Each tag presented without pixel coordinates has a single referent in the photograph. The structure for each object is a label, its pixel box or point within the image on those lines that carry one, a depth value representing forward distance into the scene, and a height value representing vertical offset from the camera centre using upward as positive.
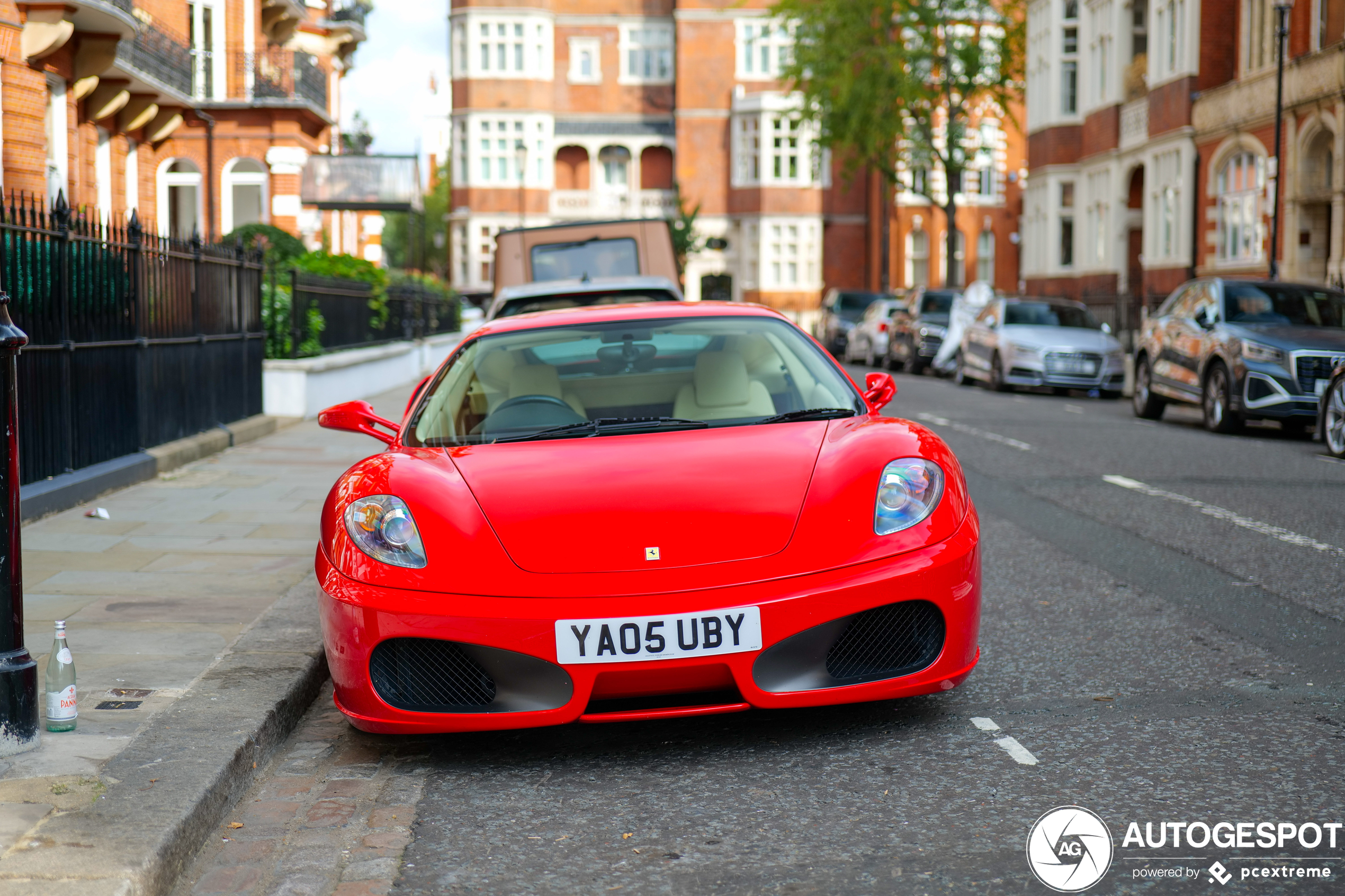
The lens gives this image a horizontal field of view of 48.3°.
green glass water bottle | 4.20 -1.06
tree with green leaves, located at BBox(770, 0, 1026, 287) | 39.94 +6.53
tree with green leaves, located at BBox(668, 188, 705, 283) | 57.22 +3.14
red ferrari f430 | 4.13 -0.75
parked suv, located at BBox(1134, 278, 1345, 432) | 14.90 -0.40
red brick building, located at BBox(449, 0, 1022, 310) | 63.22 +6.92
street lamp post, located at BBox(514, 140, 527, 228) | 51.78 +5.57
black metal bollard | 3.98 -0.77
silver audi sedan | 22.73 -0.56
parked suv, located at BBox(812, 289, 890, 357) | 38.94 -0.08
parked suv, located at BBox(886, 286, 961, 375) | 30.05 -0.34
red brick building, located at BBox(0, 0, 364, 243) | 19.86 +3.71
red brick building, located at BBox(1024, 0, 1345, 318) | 28.17 +3.76
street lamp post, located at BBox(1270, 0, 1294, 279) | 22.30 +3.50
